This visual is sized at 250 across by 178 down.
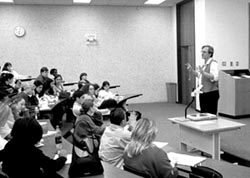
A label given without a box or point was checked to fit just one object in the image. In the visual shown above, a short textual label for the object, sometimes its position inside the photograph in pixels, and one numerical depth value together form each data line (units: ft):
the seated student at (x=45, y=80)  24.39
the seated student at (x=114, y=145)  10.11
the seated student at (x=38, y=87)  21.98
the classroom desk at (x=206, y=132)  12.51
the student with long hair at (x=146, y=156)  7.49
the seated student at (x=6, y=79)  20.34
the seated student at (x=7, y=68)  25.93
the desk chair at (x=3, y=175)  7.79
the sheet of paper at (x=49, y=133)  12.13
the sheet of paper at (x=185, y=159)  8.73
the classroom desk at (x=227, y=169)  7.72
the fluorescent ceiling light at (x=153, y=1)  30.86
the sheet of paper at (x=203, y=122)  13.51
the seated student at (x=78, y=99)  17.98
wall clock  30.25
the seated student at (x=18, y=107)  13.89
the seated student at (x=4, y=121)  11.41
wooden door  29.71
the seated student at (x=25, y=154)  7.36
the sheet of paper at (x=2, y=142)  9.83
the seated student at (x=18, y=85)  22.13
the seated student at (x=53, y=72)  28.19
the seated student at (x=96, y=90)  24.76
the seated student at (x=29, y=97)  18.16
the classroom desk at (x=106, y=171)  7.57
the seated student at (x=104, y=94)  24.07
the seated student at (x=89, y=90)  20.71
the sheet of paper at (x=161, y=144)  10.44
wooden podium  23.85
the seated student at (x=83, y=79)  25.93
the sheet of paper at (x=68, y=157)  8.75
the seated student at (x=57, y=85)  25.41
